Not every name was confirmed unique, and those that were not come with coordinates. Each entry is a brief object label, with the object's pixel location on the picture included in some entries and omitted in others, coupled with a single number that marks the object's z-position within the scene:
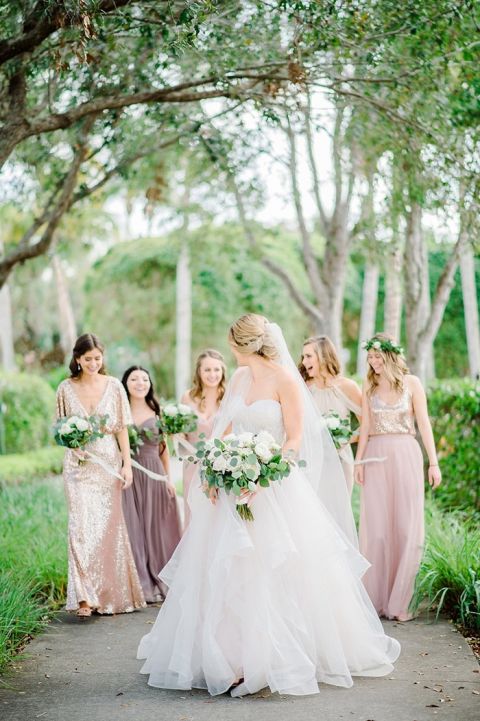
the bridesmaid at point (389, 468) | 7.29
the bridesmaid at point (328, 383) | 7.89
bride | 5.20
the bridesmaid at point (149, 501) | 8.02
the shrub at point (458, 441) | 10.04
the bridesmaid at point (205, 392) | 8.48
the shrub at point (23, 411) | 17.81
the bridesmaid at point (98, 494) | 7.36
